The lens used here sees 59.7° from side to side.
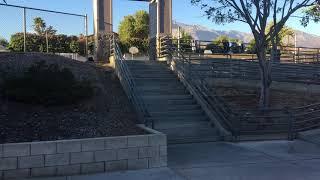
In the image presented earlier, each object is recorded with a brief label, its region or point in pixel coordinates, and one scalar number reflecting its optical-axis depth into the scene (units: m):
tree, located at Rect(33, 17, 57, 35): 16.66
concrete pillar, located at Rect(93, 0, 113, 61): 12.44
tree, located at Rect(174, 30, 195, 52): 13.30
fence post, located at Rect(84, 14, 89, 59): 11.62
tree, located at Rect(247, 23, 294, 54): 37.18
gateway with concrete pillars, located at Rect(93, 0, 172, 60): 12.53
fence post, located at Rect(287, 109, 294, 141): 7.80
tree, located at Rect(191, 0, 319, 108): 8.87
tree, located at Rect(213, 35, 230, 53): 17.52
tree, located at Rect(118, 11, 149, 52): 35.33
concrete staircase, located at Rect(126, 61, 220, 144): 7.57
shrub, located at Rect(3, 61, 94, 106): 6.51
